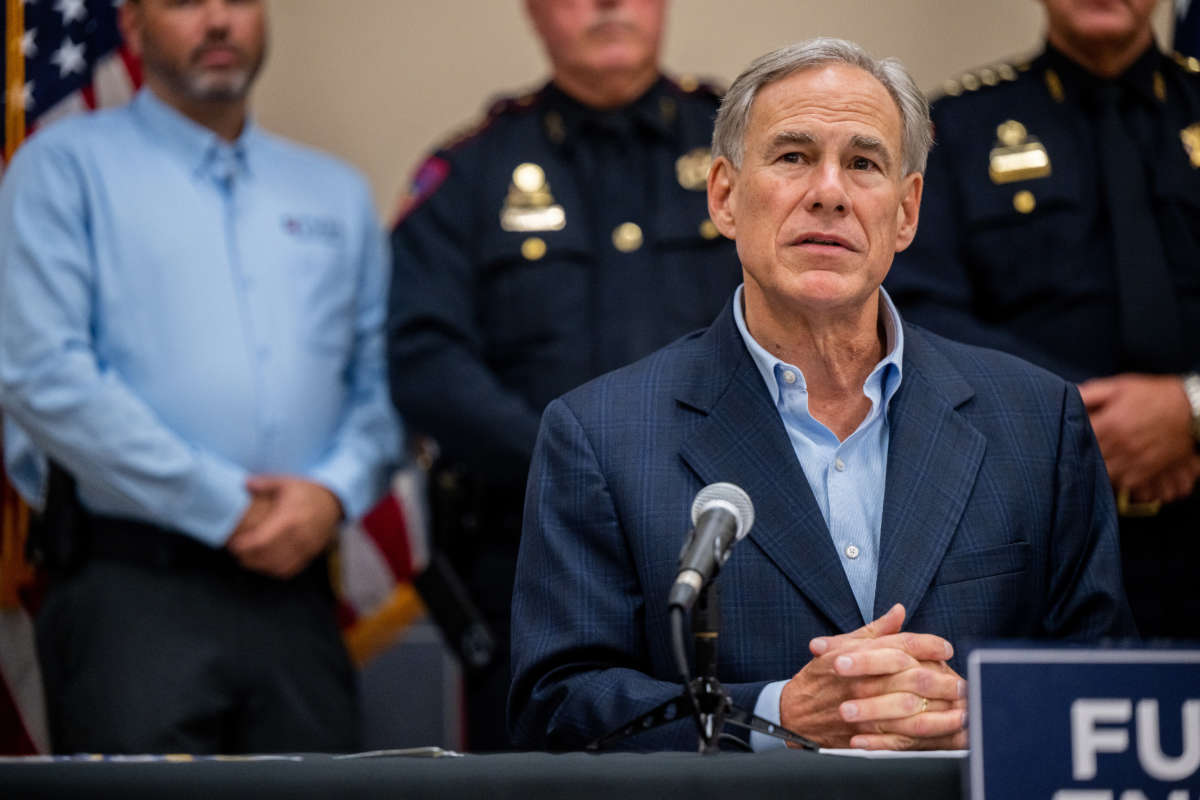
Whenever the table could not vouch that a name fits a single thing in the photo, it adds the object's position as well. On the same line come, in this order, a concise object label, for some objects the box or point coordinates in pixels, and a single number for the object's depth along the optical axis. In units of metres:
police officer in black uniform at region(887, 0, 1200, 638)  6.43
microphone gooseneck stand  3.58
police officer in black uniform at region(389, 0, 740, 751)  7.02
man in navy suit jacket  4.56
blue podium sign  3.11
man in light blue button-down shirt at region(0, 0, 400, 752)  6.68
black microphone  3.49
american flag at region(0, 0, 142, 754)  7.36
